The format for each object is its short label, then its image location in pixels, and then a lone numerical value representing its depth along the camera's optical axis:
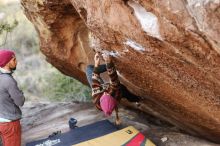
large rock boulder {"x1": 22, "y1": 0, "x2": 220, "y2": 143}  3.07
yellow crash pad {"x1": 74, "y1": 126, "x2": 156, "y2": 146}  4.40
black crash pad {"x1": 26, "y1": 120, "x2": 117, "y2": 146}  4.57
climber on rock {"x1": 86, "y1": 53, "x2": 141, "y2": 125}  4.37
